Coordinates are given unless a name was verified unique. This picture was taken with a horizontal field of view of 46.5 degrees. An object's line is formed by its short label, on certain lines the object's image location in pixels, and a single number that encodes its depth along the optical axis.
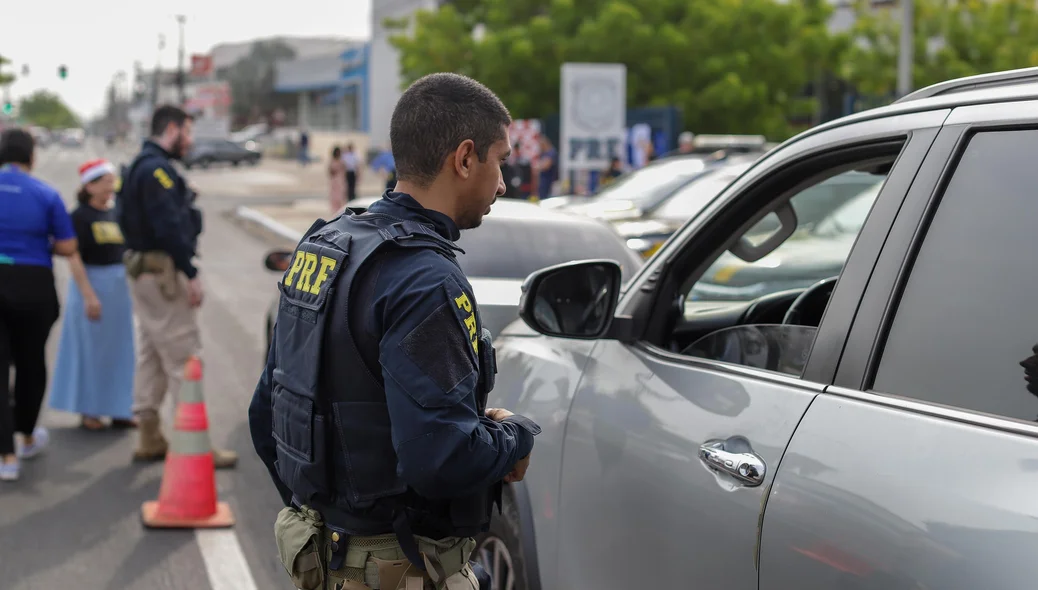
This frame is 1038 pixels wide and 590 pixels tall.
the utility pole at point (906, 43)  20.58
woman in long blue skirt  7.51
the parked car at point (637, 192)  13.12
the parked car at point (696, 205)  7.17
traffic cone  5.68
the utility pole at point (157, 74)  83.38
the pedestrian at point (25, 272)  6.46
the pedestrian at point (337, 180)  29.38
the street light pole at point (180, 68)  62.78
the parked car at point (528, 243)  6.05
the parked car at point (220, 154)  59.62
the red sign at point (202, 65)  131.12
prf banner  23.62
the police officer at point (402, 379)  2.11
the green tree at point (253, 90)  107.62
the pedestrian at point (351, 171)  31.12
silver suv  1.90
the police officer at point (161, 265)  6.62
